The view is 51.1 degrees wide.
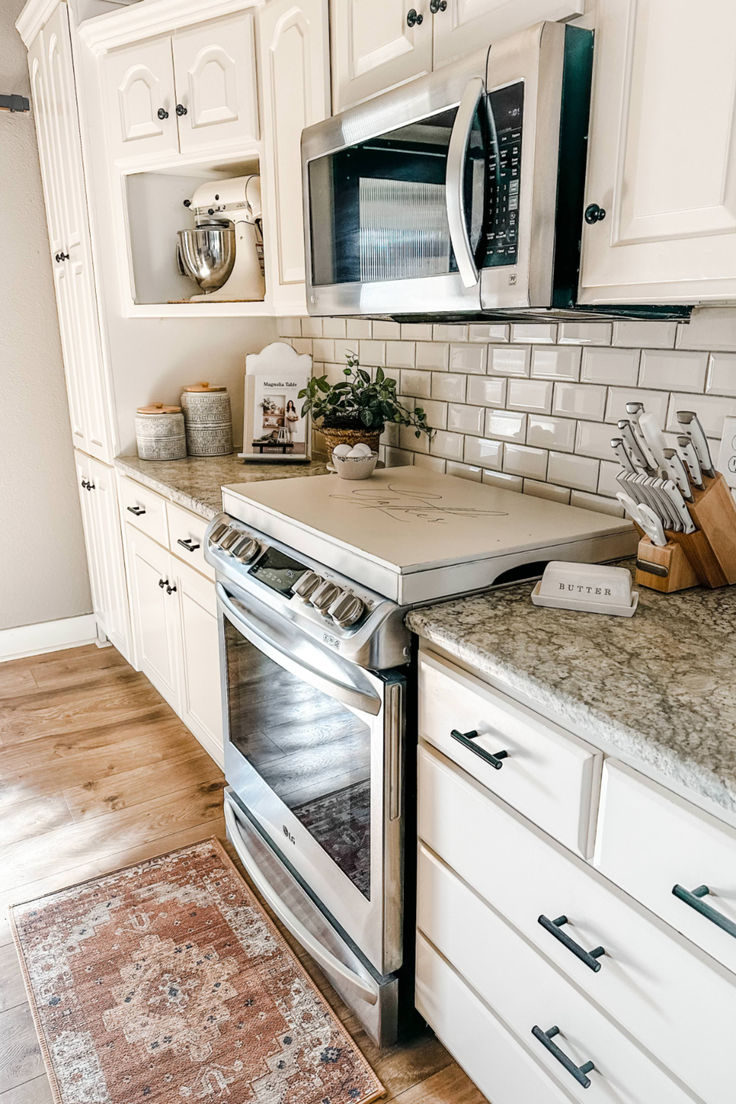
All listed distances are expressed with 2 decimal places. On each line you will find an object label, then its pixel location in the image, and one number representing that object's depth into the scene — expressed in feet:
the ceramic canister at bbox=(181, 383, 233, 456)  8.72
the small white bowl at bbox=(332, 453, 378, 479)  6.27
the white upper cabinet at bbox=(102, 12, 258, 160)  6.86
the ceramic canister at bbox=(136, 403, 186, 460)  8.48
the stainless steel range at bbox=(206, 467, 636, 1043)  4.25
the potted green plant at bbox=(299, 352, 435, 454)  6.76
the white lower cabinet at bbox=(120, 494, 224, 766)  7.14
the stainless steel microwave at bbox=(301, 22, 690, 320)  3.73
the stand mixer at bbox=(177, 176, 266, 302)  7.92
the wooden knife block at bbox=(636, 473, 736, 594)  4.09
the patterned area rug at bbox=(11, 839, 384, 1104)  4.67
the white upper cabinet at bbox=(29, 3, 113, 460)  8.25
